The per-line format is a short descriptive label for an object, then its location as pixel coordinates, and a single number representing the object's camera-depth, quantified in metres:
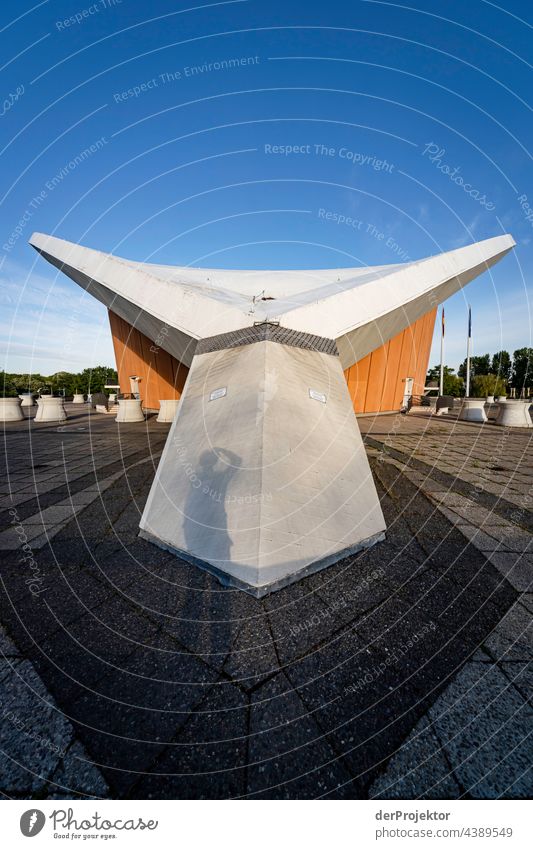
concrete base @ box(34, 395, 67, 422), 12.22
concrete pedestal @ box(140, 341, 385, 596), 2.32
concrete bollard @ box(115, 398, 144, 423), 11.29
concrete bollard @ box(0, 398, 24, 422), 12.35
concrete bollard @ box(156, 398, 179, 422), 10.90
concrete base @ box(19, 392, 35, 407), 18.48
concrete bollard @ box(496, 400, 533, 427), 10.47
